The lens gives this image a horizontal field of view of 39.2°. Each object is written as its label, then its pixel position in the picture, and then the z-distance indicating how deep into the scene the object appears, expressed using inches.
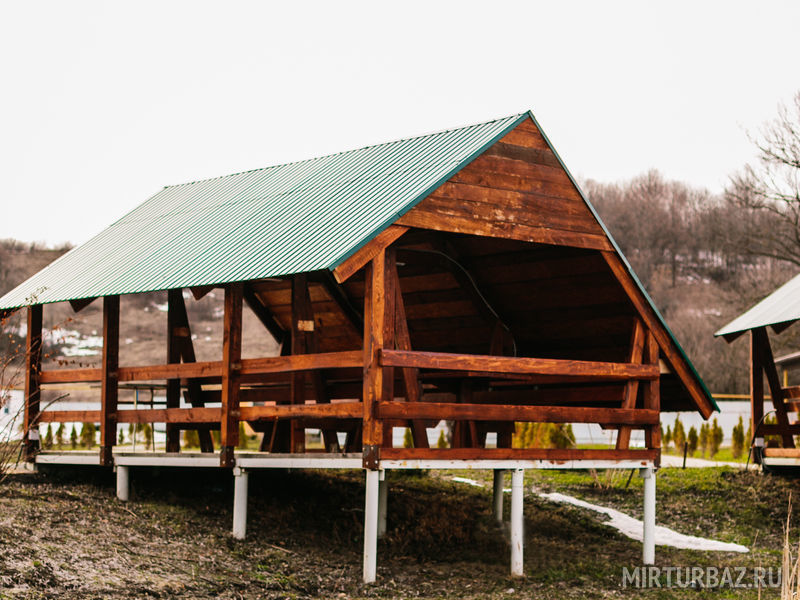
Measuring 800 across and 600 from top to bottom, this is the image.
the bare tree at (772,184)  1448.1
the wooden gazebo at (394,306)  491.5
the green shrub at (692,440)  1088.5
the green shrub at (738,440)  1048.8
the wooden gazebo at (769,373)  747.4
